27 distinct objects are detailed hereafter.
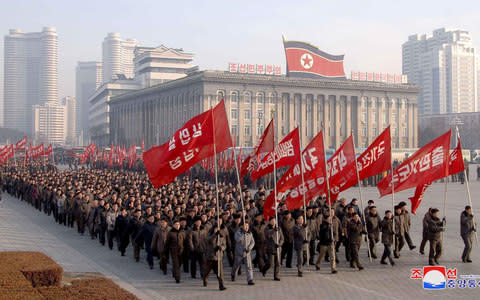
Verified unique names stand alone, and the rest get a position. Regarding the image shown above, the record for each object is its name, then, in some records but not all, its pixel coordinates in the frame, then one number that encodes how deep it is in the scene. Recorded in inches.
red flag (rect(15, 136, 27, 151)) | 1505.3
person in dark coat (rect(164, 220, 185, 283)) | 451.2
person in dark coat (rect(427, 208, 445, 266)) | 482.0
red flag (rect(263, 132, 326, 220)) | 521.3
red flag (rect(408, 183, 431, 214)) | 537.0
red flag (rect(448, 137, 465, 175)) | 546.3
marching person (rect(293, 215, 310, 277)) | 464.1
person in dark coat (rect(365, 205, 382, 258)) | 510.9
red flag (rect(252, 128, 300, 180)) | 534.0
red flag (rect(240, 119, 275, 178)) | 537.8
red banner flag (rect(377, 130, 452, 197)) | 522.9
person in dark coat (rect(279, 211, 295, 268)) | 497.4
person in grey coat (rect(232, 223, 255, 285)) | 435.5
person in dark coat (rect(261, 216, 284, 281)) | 449.1
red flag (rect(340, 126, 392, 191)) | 541.3
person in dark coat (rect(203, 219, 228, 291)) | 425.7
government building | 2792.8
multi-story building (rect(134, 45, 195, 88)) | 3900.1
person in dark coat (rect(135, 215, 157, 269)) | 515.1
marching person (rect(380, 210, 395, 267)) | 494.0
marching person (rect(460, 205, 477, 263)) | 494.3
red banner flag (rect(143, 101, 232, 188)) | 478.0
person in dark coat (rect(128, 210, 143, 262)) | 558.3
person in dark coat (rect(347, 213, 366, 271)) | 484.1
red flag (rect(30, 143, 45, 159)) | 1528.7
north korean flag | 2691.7
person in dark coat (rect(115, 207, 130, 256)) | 568.8
